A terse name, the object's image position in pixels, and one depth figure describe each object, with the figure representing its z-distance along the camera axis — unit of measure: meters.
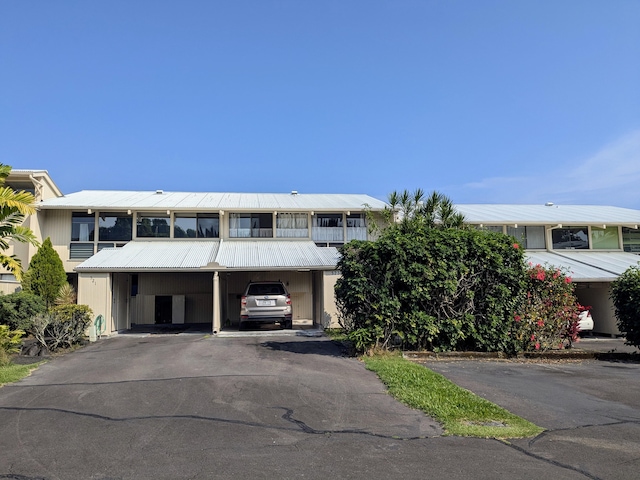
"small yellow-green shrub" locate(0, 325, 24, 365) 10.69
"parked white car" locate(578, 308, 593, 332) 18.60
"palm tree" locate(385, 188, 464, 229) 17.58
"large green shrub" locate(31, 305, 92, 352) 12.56
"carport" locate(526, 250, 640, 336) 19.00
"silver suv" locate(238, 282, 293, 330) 15.86
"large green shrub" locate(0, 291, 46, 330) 14.00
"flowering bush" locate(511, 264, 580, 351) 11.70
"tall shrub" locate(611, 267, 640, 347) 12.34
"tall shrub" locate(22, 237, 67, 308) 17.31
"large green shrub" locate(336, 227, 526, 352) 11.02
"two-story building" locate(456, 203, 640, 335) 21.59
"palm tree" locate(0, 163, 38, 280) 11.11
